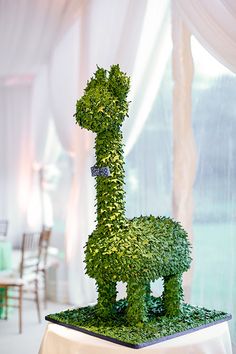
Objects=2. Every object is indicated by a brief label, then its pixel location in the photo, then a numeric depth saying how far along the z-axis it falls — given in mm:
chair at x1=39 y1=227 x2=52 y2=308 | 5956
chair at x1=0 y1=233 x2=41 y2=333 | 5477
